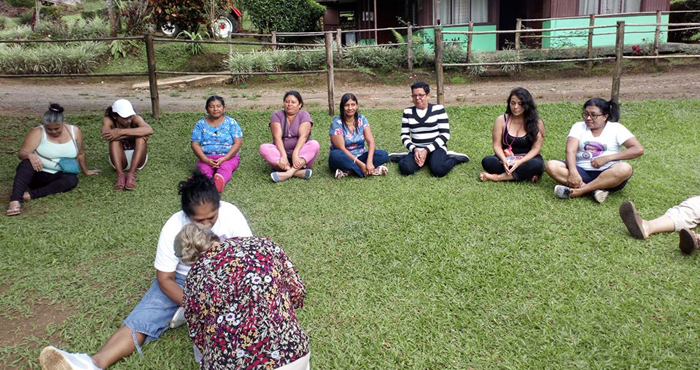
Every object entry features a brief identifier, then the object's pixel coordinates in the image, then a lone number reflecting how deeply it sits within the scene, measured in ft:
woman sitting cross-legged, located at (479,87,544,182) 17.38
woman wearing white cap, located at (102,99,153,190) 18.61
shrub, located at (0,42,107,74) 41.24
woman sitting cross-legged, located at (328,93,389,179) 18.88
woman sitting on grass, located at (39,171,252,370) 8.90
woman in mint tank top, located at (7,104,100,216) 17.30
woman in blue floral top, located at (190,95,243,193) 18.47
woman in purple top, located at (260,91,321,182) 18.99
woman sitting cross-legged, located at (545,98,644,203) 15.35
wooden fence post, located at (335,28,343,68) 44.91
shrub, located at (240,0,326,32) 60.18
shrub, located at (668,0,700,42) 50.78
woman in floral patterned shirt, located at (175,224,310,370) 6.48
